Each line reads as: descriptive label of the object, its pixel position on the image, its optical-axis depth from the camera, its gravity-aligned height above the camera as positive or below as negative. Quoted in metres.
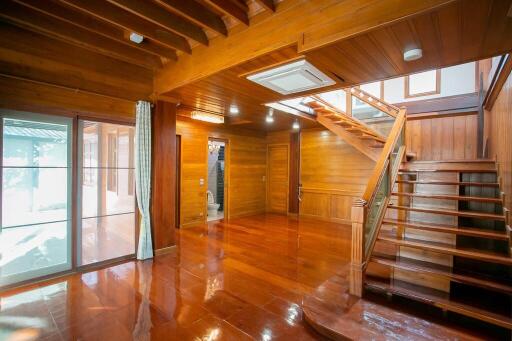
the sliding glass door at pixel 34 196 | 2.80 -0.38
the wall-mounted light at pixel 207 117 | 4.89 +1.04
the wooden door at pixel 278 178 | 7.41 -0.31
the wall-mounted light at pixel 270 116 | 4.82 +1.13
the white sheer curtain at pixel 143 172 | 3.65 -0.09
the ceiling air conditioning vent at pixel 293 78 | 2.46 +0.99
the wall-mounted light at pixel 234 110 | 4.56 +1.12
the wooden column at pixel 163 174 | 3.86 -0.12
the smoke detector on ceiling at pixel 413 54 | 2.11 +1.00
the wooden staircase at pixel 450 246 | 2.27 -0.82
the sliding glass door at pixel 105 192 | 3.35 -0.38
